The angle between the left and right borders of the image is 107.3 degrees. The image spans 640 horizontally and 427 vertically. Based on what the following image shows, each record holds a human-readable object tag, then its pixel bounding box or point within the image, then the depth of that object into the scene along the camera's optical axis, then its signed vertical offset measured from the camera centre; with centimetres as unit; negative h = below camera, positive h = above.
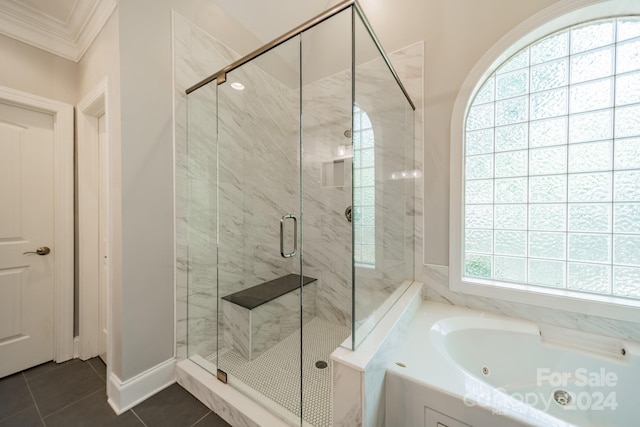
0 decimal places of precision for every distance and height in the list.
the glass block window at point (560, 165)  138 +31
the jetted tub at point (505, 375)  95 -81
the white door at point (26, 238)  171 -22
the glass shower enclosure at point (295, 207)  134 +3
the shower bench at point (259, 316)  182 -86
